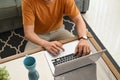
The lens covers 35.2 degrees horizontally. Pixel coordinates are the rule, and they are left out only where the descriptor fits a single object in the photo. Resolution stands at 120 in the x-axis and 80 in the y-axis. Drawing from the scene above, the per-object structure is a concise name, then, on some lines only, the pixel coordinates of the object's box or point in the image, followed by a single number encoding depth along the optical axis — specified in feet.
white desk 3.49
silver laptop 3.04
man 3.88
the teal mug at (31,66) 3.04
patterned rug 6.57
